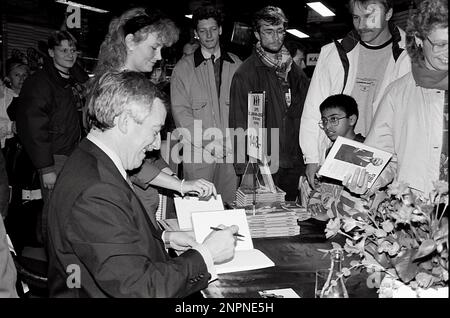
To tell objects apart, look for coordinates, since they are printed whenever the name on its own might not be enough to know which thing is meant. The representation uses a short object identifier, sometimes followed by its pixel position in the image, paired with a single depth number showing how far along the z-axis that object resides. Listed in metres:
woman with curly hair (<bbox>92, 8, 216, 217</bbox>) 2.54
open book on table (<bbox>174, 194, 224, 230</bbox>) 2.13
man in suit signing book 1.30
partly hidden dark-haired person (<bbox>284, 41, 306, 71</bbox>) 5.01
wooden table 1.54
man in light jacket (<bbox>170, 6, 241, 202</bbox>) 3.80
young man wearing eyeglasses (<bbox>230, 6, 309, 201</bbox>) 3.56
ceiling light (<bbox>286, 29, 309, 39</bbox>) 14.12
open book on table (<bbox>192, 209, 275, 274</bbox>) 1.75
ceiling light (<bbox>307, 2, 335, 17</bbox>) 9.83
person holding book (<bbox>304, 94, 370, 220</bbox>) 2.95
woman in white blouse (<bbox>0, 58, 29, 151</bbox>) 5.18
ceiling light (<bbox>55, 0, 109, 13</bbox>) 8.41
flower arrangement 1.22
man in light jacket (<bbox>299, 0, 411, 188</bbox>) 3.03
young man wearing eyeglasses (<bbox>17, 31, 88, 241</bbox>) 3.27
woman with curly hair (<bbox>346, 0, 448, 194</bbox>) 1.91
